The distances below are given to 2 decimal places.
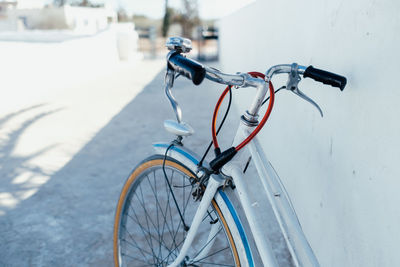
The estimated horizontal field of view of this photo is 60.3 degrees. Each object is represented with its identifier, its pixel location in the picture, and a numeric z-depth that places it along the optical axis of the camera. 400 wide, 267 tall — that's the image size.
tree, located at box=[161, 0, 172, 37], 25.44
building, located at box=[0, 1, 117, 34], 23.89
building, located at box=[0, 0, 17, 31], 23.64
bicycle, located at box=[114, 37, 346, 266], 1.00
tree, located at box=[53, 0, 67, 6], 37.03
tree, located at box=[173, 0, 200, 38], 26.69
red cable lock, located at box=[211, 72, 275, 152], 1.02
